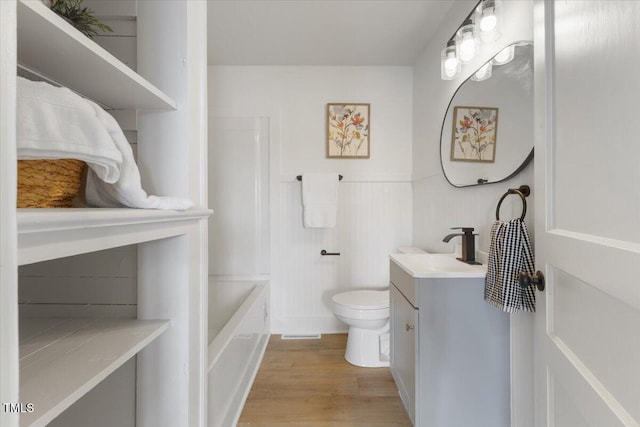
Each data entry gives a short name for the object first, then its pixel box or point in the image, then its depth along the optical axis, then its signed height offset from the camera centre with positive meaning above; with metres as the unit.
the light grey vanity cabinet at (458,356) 1.22 -0.60
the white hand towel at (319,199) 2.43 +0.12
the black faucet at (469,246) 1.47 -0.17
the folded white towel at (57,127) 0.46 +0.15
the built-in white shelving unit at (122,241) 0.36 -0.05
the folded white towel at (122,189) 0.61 +0.06
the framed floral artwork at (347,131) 2.52 +0.71
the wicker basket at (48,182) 0.55 +0.07
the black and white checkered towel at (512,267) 1.01 -0.19
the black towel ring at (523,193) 1.10 +0.08
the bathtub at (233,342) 1.30 -0.74
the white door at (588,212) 0.52 +0.00
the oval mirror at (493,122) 1.17 +0.44
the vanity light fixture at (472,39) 1.33 +0.88
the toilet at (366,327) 1.90 -0.77
